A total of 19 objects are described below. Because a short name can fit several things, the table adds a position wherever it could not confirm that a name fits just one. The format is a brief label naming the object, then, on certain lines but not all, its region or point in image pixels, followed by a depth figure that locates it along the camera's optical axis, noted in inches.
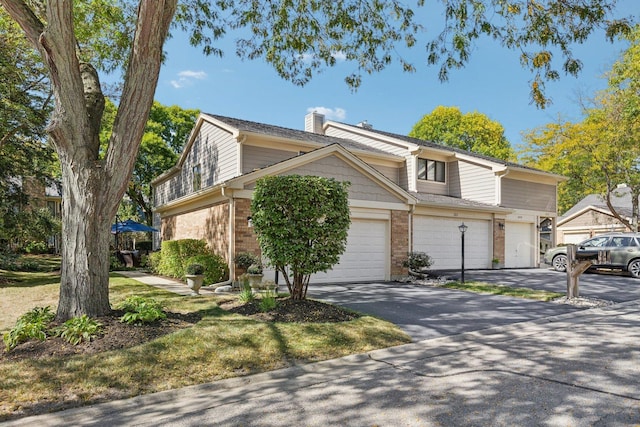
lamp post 513.0
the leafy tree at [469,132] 1492.4
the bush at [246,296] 321.1
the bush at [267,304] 288.5
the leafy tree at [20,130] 506.0
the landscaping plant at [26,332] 205.9
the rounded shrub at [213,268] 442.9
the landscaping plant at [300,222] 295.7
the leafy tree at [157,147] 1040.2
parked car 592.1
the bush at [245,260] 424.2
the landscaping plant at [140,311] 236.5
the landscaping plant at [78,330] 209.3
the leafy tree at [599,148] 850.8
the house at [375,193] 490.3
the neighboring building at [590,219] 1177.4
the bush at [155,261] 599.3
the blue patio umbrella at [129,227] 763.4
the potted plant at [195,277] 390.6
